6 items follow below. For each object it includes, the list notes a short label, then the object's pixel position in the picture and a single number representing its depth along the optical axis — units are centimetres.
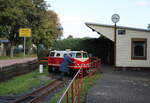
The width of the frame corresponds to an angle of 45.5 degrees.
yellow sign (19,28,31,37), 2288
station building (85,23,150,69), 1417
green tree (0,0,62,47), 2990
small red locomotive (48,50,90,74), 1260
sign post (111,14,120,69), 1326
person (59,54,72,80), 1079
